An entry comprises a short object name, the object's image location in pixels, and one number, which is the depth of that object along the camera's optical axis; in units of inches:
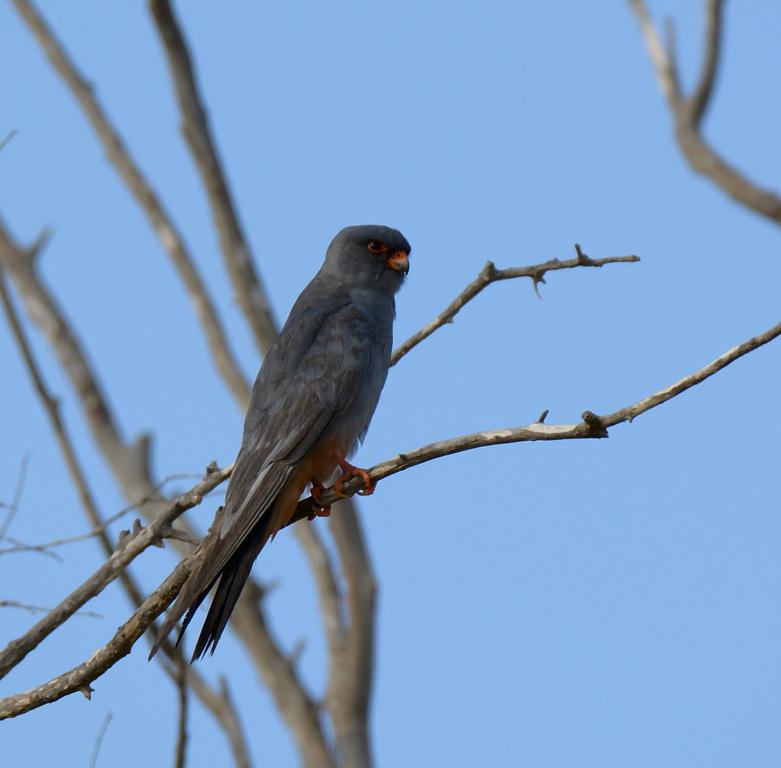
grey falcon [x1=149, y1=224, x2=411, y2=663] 395.2
